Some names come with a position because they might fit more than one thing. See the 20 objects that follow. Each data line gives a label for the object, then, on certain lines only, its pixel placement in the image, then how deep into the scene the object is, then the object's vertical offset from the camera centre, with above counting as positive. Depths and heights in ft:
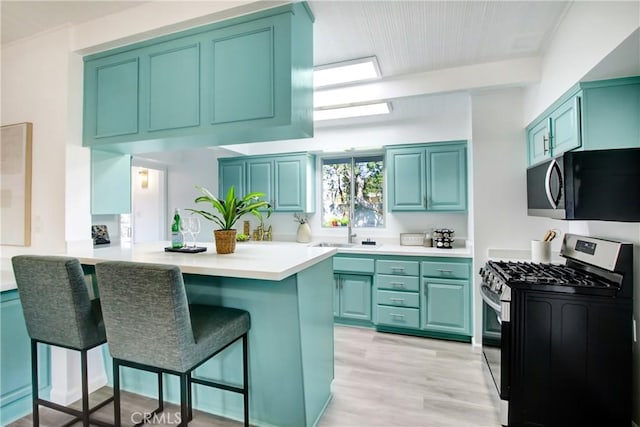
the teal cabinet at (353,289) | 10.87 -2.74
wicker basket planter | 6.31 -0.54
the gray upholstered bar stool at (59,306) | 4.75 -1.49
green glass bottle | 6.83 -0.43
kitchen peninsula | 5.30 -2.14
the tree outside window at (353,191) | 13.15 +1.08
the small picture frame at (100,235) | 7.84 -0.50
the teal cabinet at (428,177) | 10.88 +1.44
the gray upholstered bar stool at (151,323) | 3.99 -1.51
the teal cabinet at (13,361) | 5.83 -2.92
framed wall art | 7.41 +0.83
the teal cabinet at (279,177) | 12.89 +1.70
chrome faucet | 12.76 -0.85
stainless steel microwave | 5.01 +0.52
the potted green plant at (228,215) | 6.31 +0.01
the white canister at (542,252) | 7.57 -0.96
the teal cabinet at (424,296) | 9.73 -2.78
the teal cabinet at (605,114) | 5.50 +1.90
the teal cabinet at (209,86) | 5.79 +2.81
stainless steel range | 5.22 -2.38
